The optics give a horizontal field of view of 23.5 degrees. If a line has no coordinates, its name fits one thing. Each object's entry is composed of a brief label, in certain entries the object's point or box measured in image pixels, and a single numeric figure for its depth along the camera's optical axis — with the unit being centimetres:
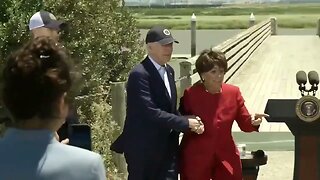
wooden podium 489
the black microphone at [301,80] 496
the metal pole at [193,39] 3202
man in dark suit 437
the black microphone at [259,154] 503
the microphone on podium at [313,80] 490
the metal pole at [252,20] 3552
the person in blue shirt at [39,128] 210
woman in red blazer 455
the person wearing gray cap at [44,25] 392
